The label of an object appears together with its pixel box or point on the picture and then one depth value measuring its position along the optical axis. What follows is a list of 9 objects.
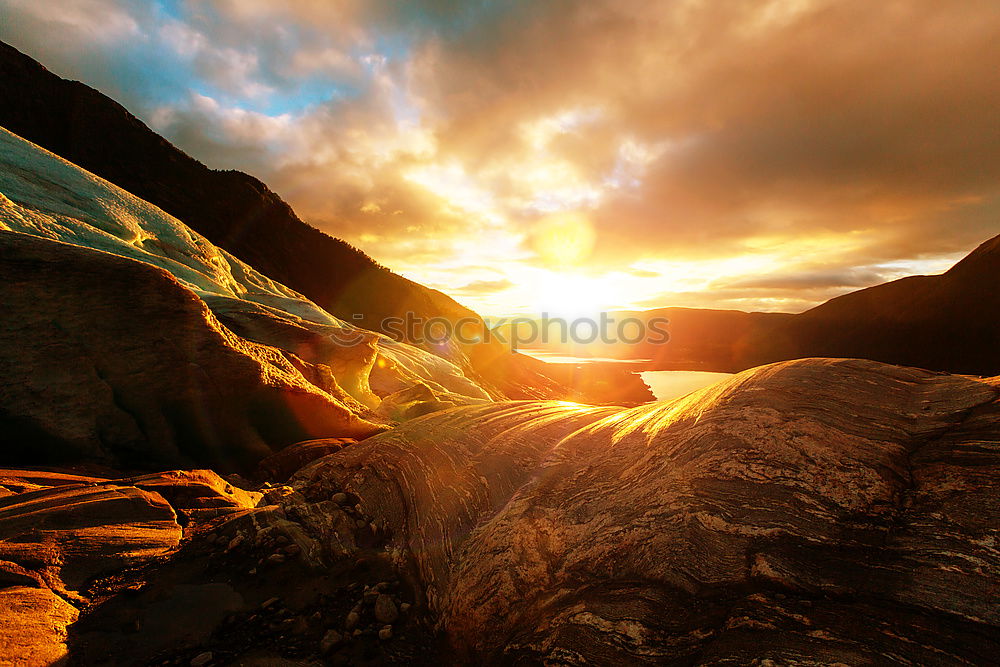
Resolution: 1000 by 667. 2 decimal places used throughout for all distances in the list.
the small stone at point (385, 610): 3.66
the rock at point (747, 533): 2.35
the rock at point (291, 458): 7.90
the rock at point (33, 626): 2.89
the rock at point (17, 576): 3.56
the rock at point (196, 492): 5.74
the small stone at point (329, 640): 3.35
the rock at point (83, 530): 3.92
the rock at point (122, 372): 6.93
